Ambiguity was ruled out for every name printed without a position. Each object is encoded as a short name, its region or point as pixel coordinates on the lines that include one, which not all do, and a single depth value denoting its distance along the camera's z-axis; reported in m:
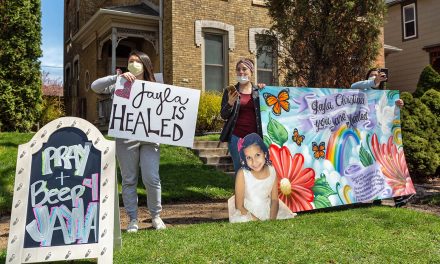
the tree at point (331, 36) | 8.28
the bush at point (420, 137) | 8.36
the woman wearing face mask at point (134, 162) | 4.18
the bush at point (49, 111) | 13.49
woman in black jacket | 4.57
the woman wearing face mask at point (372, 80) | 5.51
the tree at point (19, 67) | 11.24
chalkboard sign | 3.02
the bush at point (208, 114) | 11.88
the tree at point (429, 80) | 10.90
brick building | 13.03
